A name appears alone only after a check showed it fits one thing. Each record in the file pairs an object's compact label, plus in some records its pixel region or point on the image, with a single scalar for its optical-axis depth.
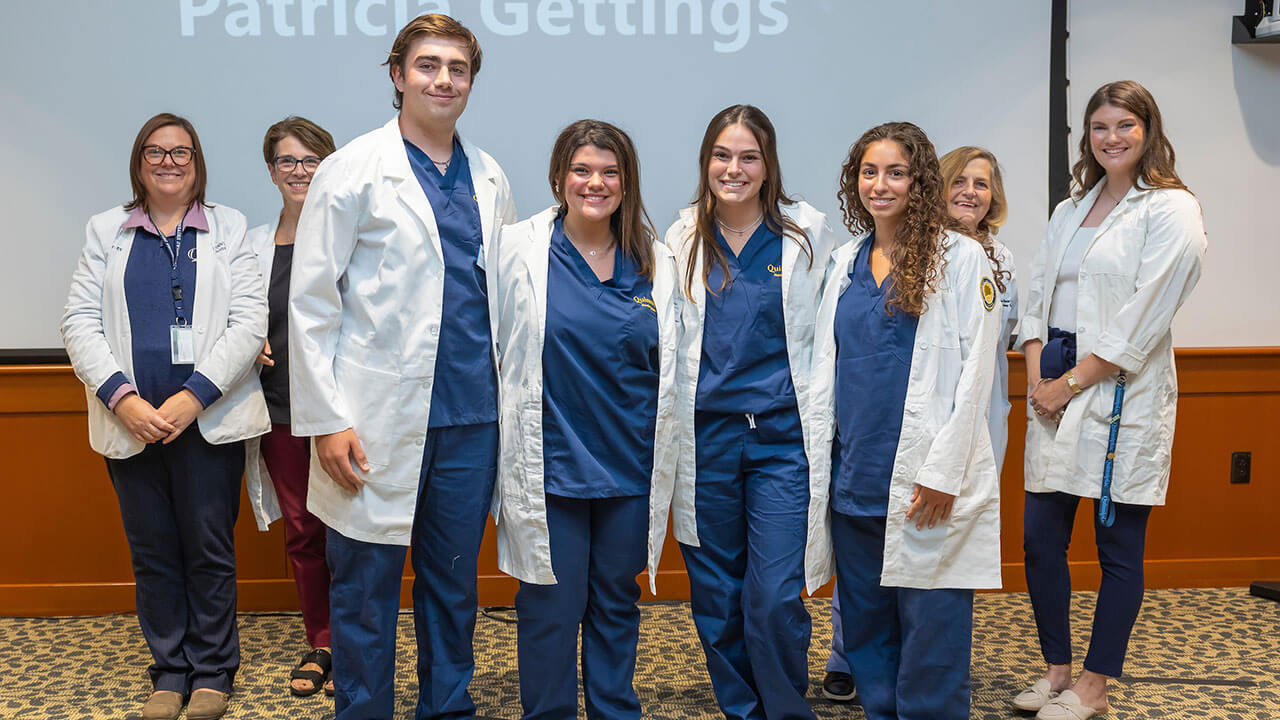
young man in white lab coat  2.12
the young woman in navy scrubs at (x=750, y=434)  2.20
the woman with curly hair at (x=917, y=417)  2.09
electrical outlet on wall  3.61
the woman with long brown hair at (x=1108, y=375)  2.41
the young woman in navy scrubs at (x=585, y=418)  2.16
